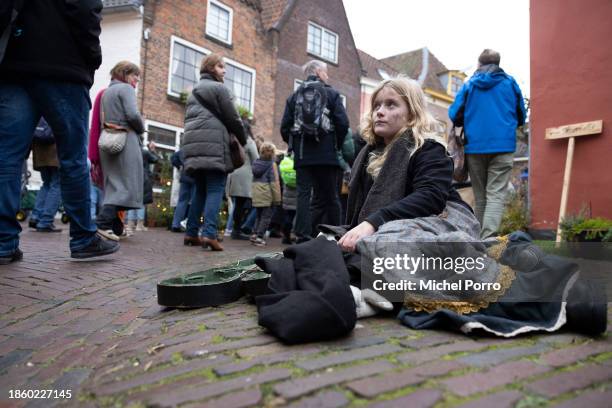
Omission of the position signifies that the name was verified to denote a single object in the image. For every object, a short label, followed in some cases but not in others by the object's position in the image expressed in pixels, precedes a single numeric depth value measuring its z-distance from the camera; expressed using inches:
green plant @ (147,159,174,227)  431.8
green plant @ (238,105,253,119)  598.2
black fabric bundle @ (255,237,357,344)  62.6
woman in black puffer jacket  188.4
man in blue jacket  185.8
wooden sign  220.1
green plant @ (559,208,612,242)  183.9
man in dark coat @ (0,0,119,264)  117.0
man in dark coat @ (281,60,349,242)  196.1
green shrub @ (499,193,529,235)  255.1
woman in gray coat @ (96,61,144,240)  193.8
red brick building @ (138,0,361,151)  549.2
